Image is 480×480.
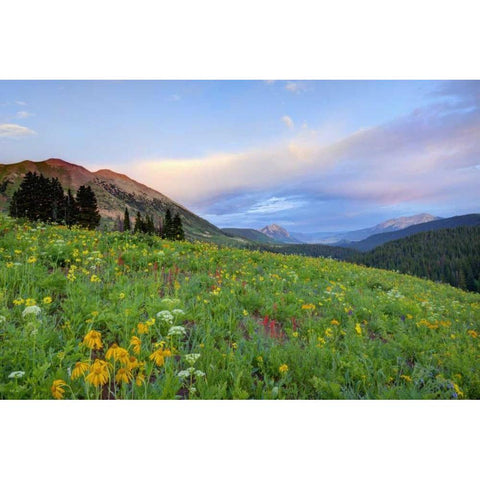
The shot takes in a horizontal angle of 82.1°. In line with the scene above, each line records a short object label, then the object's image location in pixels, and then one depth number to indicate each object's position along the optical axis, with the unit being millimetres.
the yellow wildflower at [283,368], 2855
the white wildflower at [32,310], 2889
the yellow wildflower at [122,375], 2203
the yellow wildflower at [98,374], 2139
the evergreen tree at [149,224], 62194
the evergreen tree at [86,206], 54562
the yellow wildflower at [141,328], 2878
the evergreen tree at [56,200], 48647
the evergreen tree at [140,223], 62188
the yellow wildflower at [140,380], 2367
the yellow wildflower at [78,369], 2217
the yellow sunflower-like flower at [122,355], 2305
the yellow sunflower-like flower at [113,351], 2308
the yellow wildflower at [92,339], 2398
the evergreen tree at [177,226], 47625
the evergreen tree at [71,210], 51531
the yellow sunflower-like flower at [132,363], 2354
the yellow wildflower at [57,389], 2217
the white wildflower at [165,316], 3209
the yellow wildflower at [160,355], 2515
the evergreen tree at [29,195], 46188
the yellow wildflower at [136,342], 2602
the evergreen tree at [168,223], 49438
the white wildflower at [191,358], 2625
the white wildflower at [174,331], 2925
